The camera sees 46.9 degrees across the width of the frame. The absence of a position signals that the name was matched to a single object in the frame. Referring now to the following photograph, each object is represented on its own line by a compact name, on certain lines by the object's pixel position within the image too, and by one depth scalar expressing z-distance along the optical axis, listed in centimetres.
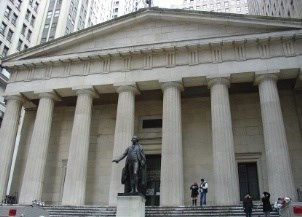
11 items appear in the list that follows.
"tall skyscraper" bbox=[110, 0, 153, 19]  8542
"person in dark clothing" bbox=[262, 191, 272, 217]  1697
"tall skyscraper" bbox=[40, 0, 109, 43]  5381
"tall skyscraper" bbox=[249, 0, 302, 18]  3097
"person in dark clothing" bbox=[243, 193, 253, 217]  1686
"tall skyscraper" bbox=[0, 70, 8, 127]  3984
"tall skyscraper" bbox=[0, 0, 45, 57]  4208
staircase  1850
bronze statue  1638
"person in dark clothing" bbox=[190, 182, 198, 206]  2138
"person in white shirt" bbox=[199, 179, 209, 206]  2097
